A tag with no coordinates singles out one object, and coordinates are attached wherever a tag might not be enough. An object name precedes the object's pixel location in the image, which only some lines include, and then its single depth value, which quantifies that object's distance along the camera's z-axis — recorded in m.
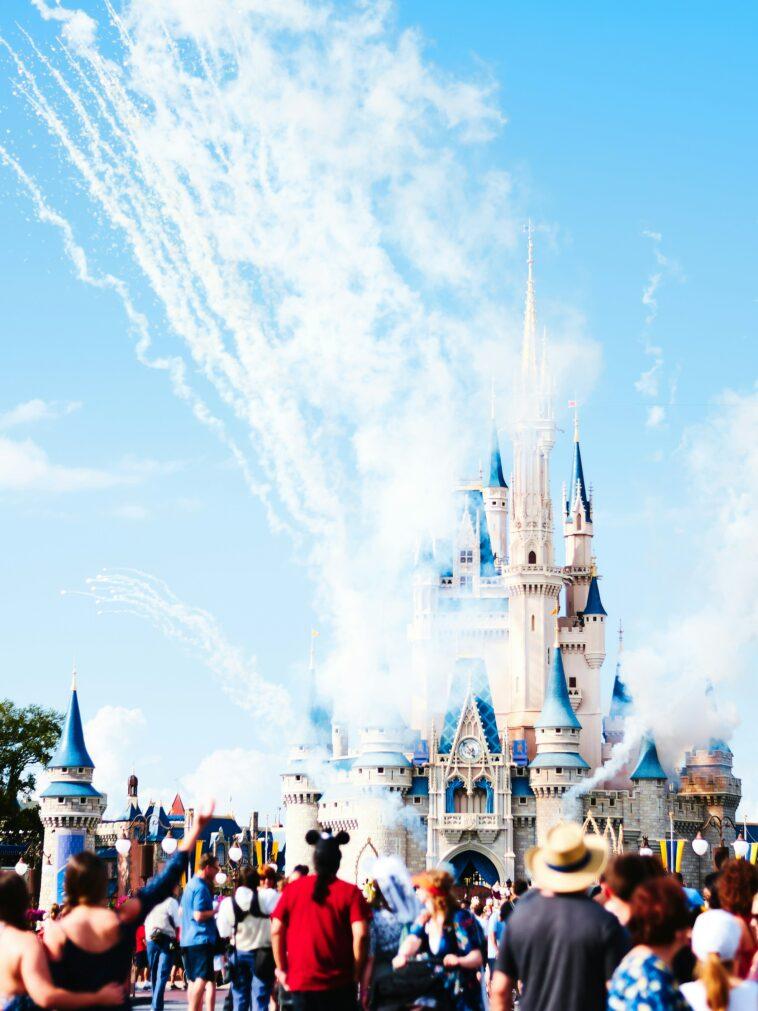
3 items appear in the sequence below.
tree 92.81
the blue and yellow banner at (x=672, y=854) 74.12
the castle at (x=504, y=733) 85.19
